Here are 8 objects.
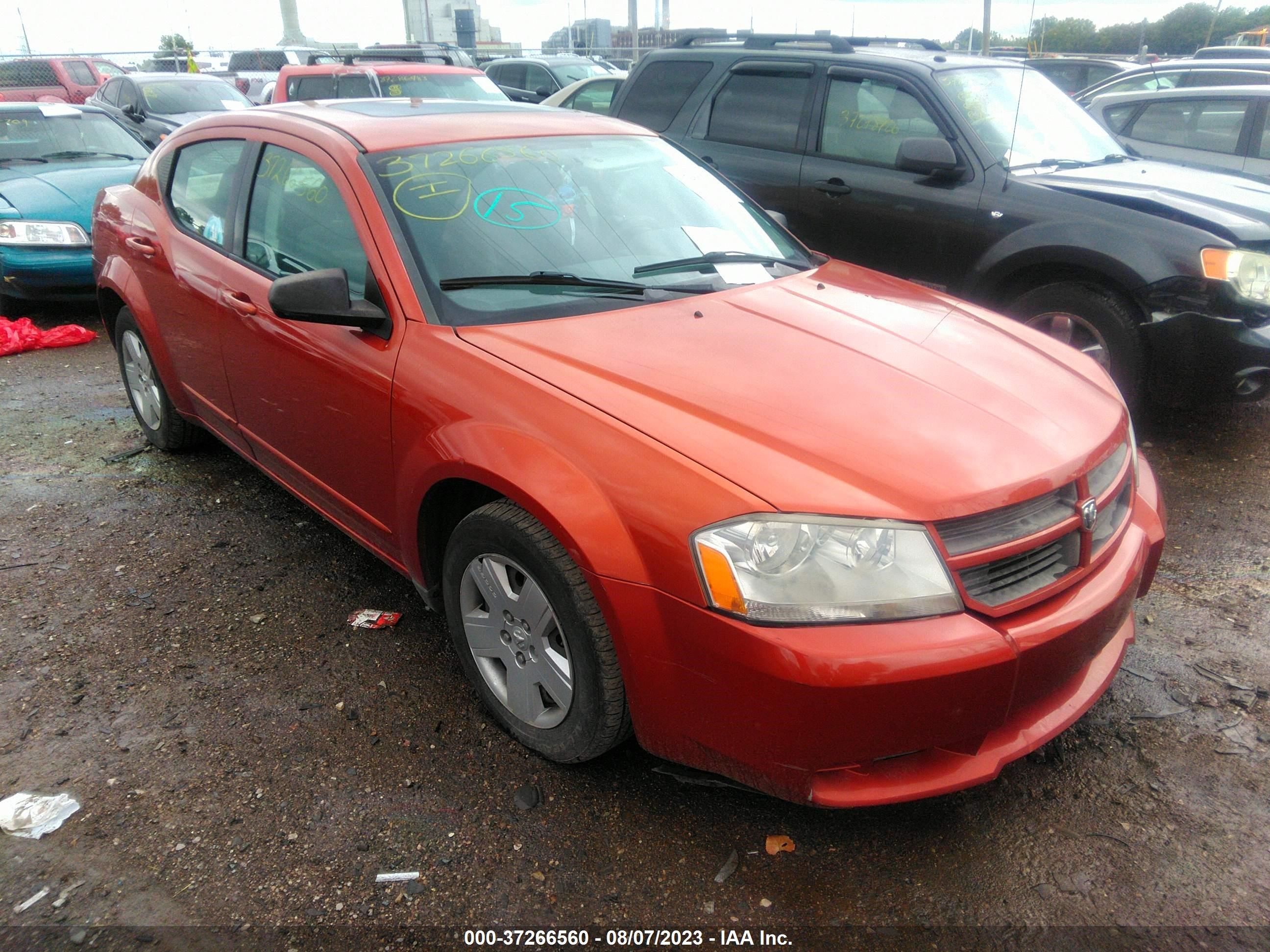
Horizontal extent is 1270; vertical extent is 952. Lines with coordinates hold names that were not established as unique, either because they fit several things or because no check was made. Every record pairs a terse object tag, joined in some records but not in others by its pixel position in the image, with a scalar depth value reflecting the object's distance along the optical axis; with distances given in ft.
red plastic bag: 21.39
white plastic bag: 7.75
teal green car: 21.67
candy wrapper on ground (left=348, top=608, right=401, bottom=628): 10.71
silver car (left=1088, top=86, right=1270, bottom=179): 22.88
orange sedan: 6.35
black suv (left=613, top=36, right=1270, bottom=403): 13.92
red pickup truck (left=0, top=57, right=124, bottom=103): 54.24
